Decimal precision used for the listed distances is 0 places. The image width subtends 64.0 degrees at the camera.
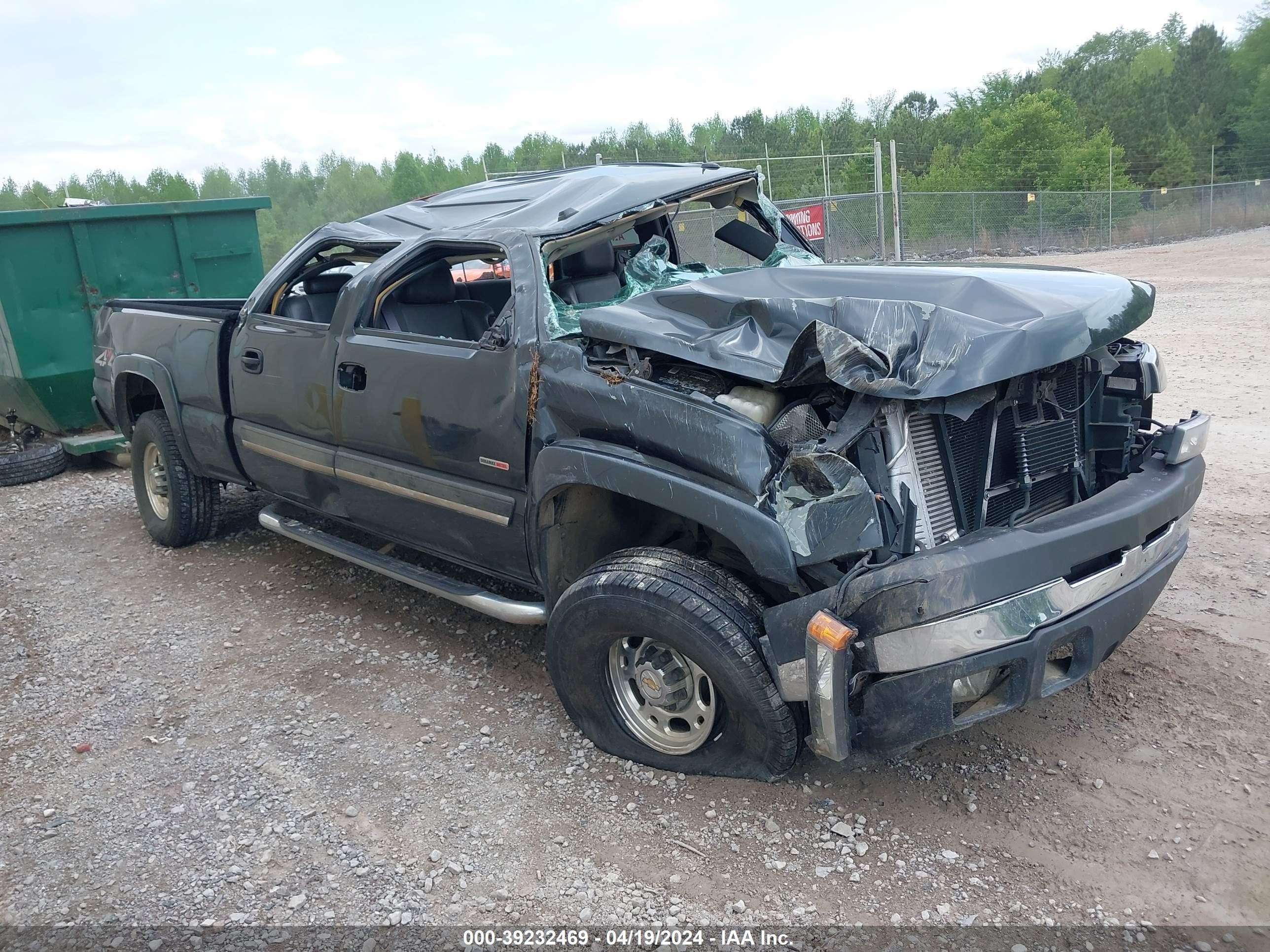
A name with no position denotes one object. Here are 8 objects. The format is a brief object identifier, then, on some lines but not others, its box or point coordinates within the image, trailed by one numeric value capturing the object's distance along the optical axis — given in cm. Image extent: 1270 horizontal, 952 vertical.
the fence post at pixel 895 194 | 1839
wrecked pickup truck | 283
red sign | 1697
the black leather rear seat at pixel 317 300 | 503
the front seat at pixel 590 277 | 429
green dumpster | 754
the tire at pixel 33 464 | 764
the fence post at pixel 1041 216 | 2634
